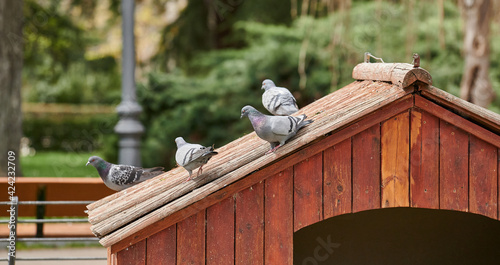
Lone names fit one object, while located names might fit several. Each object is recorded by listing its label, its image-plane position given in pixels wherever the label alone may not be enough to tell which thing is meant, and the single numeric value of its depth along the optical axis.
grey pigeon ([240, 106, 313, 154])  7.21
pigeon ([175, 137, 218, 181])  7.29
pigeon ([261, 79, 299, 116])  9.07
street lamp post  16.33
